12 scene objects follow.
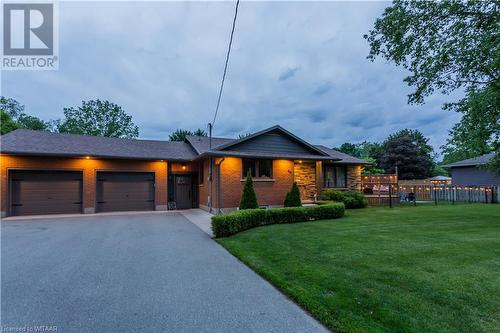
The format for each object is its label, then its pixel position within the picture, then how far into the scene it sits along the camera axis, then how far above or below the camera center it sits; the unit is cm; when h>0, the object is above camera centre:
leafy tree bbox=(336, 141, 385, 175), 5552 +590
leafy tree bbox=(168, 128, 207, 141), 3445 +589
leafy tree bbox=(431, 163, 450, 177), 4609 +18
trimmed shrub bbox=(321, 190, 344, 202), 1522 -133
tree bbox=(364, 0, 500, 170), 852 +447
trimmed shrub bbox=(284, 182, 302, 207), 1251 -117
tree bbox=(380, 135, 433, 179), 3441 +188
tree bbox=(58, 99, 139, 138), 3319 +783
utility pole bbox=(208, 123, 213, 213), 1376 -6
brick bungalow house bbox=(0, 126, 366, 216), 1318 +26
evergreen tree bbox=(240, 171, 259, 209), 1145 -104
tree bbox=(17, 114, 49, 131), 3397 +778
